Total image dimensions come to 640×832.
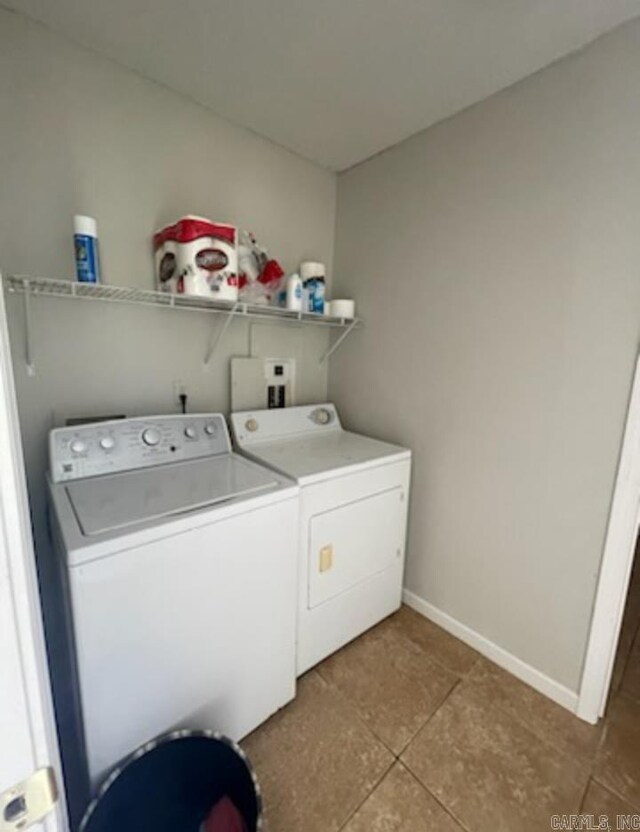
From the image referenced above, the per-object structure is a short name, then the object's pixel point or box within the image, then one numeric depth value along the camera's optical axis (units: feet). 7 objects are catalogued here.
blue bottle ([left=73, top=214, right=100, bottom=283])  4.27
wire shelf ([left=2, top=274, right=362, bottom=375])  4.26
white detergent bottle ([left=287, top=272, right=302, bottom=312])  6.03
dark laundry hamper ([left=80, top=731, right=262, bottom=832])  3.22
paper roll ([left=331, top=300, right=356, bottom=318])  6.82
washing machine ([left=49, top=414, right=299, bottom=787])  3.22
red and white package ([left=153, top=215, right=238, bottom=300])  4.66
